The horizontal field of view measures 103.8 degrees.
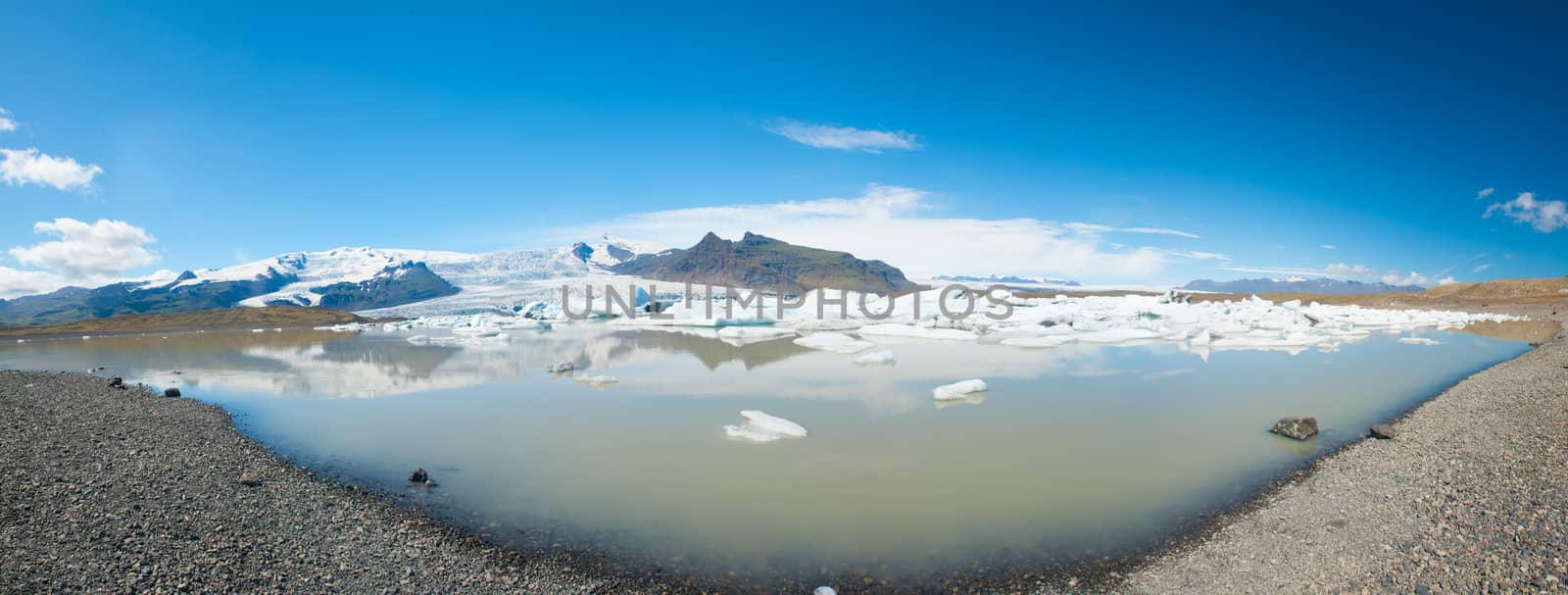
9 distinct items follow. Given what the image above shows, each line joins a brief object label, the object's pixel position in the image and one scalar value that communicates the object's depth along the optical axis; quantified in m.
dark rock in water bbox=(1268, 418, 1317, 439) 7.83
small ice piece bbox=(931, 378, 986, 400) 10.80
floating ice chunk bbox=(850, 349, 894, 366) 15.41
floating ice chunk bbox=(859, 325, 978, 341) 23.66
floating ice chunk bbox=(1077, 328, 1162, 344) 21.50
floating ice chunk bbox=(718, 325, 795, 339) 25.12
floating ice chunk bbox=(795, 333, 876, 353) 19.12
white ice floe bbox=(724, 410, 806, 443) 8.37
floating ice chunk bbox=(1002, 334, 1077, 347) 20.95
